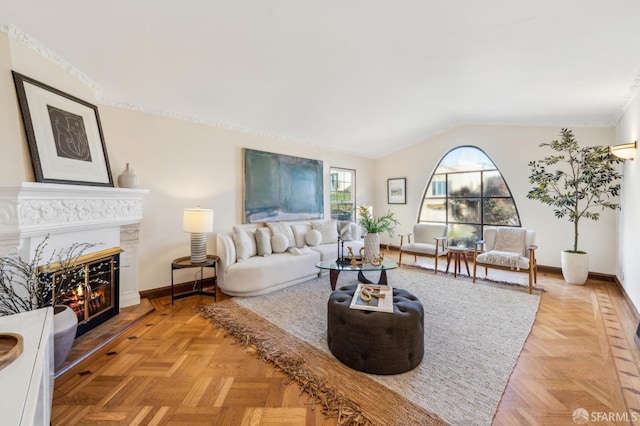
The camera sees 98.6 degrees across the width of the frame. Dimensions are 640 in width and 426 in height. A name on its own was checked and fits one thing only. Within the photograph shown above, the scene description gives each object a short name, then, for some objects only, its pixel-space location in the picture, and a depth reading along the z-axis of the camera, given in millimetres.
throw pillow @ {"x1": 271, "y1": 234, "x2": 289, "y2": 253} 4211
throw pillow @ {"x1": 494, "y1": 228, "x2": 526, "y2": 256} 4211
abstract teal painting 4410
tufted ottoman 1920
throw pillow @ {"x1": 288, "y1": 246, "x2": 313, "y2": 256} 4170
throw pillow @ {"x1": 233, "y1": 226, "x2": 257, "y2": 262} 3711
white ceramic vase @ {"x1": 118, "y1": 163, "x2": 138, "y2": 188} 3025
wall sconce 2998
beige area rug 1635
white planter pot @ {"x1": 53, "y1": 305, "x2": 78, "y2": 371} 1732
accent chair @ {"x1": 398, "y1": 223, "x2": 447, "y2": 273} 4707
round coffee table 3384
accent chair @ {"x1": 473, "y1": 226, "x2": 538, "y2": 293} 3760
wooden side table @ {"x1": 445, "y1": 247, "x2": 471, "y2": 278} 4350
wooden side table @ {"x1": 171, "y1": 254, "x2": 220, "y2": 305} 3277
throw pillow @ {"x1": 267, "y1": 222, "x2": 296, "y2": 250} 4389
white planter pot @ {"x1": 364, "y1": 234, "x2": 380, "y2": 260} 3742
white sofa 3455
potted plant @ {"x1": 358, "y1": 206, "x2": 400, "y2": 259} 3744
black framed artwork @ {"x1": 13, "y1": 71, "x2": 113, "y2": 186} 2141
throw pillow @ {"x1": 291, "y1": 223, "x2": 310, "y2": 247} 4691
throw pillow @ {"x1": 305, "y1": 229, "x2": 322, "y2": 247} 4727
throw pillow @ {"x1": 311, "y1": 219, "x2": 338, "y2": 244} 5027
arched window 5258
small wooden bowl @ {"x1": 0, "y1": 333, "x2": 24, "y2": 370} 954
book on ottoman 2055
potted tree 3811
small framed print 6490
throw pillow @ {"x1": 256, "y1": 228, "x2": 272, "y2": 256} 4000
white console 765
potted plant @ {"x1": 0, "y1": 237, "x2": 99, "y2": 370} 1794
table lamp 3309
